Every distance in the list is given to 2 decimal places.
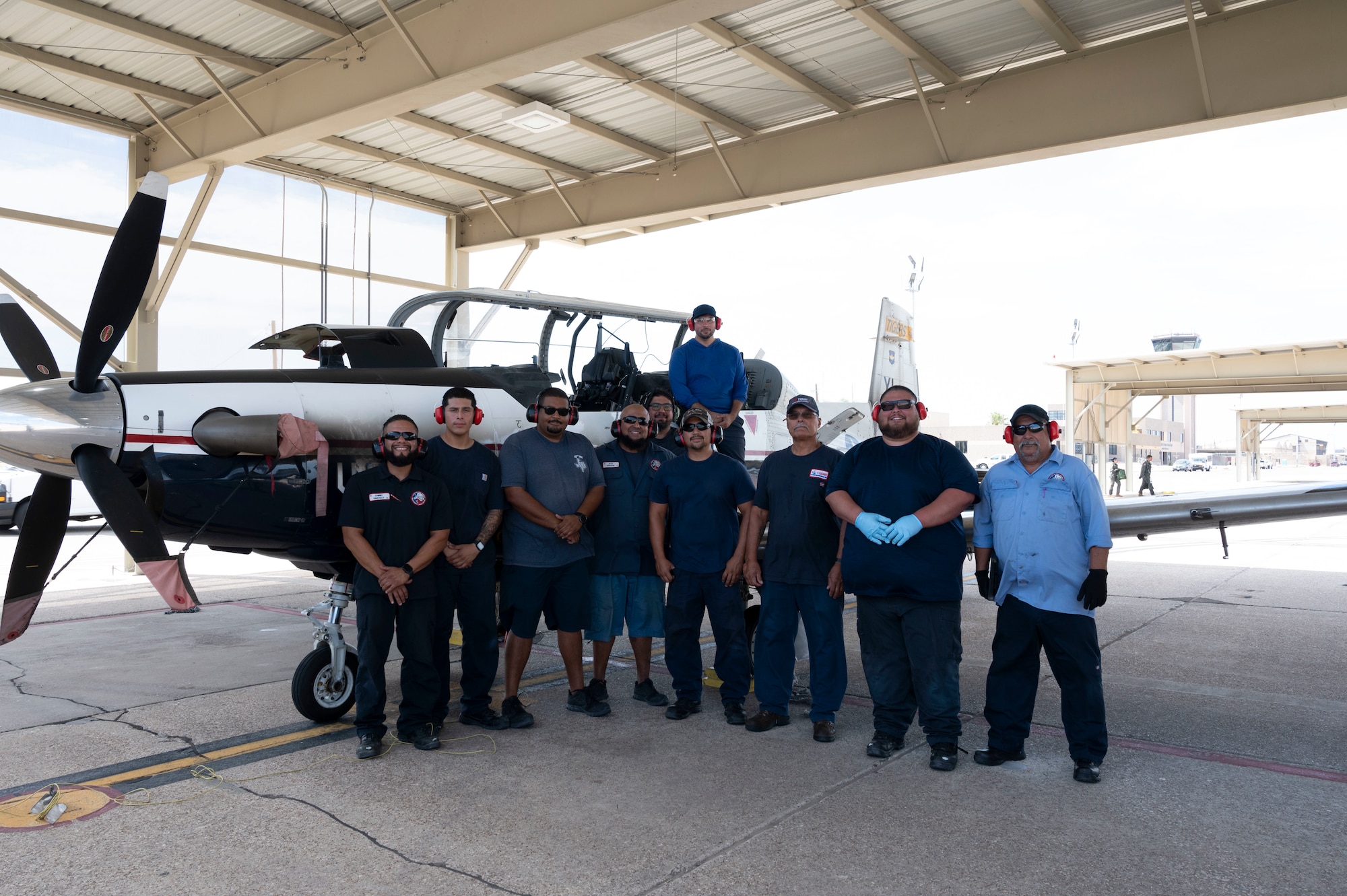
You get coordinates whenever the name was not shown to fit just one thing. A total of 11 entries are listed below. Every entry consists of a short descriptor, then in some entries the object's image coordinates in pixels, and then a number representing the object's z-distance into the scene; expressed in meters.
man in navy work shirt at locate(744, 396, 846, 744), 4.81
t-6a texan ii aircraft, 4.46
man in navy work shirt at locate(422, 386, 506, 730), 4.76
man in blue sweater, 6.17
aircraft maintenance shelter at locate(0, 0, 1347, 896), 3.31
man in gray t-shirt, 4.95
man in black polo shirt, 4.44
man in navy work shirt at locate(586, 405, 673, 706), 5.29
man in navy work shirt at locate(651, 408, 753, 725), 5.10
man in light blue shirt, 4.12
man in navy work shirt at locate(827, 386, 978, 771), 4.31
